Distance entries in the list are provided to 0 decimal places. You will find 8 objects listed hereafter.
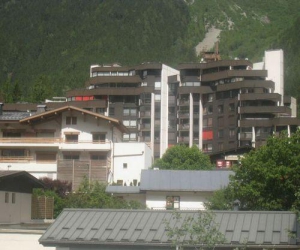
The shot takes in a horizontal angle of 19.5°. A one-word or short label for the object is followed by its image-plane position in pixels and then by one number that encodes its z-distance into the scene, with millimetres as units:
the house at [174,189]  68125
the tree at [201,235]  28905
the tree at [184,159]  97312
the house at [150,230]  33875
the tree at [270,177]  49344
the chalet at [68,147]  88188
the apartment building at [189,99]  128875
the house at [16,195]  53406
